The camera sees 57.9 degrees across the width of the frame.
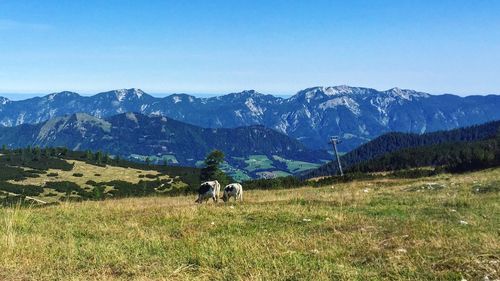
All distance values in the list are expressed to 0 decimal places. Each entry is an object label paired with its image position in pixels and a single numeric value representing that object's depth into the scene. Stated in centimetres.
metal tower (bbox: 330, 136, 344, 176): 9268
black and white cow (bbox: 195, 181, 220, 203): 2920
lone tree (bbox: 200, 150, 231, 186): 10019
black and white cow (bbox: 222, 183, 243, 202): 2938
